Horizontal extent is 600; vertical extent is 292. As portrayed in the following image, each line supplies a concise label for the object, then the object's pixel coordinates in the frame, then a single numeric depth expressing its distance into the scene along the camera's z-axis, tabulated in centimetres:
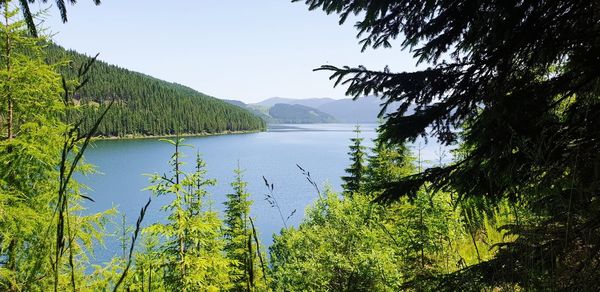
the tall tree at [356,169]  2466
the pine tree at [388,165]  1950
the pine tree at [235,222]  1328
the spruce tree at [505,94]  227
